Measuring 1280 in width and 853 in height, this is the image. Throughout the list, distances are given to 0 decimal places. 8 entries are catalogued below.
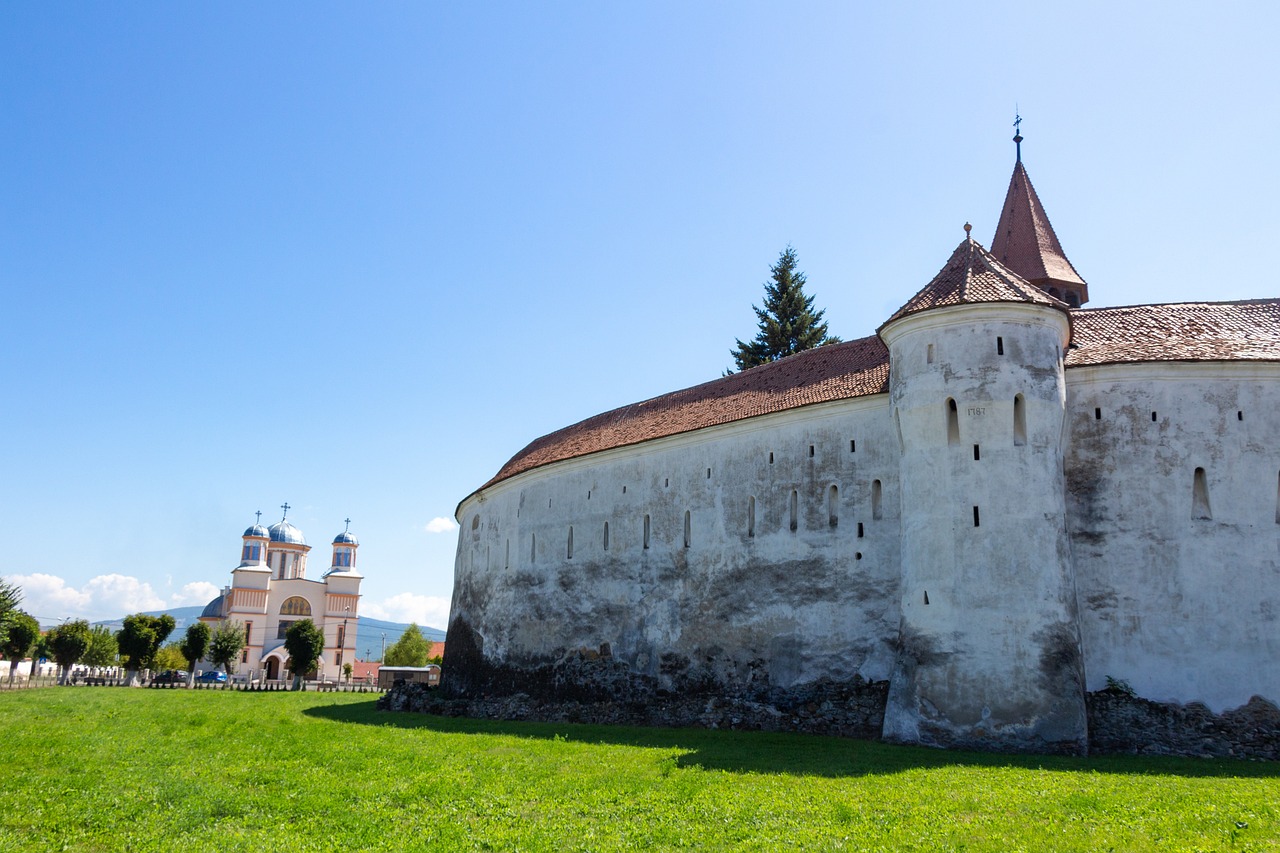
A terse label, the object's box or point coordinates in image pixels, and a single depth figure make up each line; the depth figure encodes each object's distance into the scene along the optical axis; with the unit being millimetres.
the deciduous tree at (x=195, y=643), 52688
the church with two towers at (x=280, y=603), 68062
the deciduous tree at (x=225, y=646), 53406
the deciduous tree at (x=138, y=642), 49219
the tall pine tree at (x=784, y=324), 46562
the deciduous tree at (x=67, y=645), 49969
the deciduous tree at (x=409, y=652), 84375
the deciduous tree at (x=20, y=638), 48497
